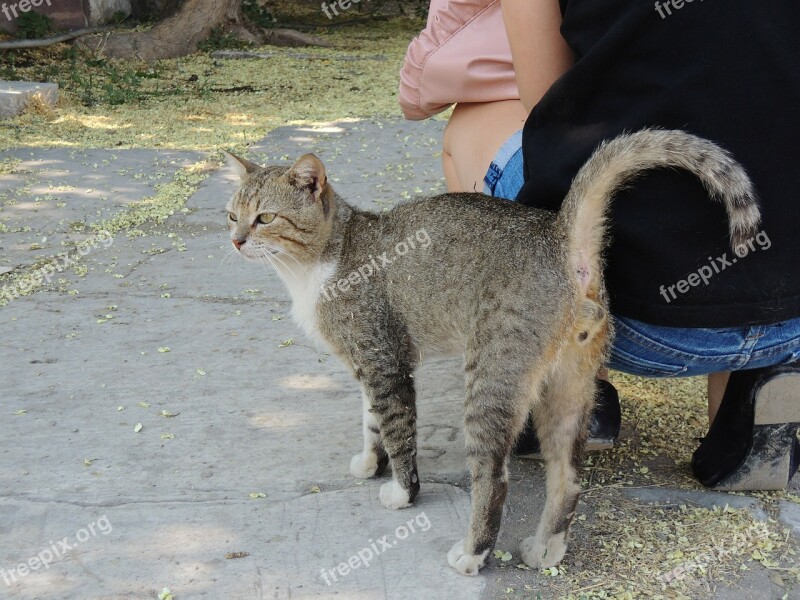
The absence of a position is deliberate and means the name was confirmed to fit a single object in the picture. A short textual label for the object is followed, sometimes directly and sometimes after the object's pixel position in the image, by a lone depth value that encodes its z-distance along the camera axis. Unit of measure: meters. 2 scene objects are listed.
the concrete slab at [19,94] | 6.91
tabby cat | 2.18
